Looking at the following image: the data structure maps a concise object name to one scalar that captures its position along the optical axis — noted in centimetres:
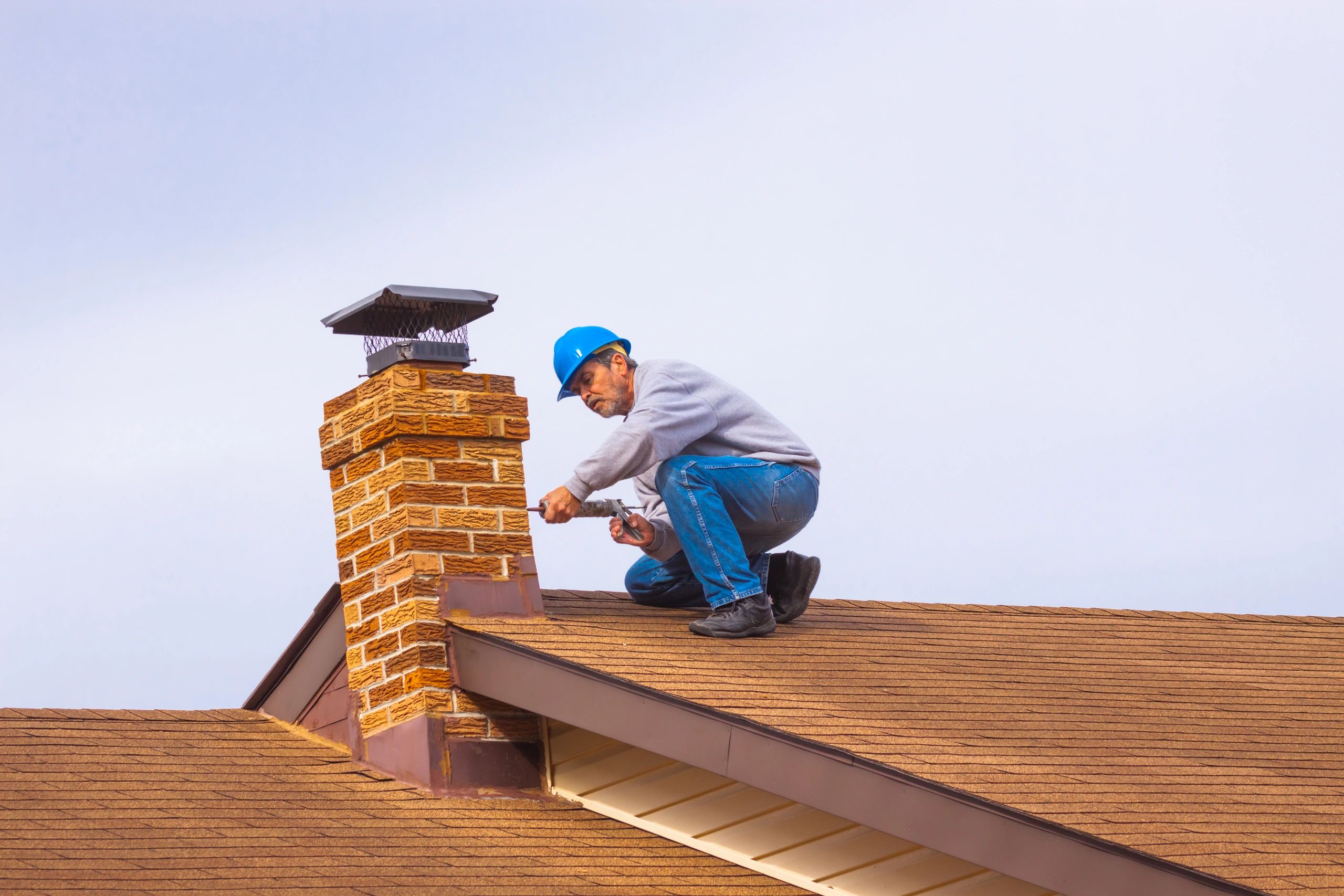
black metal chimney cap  1567
